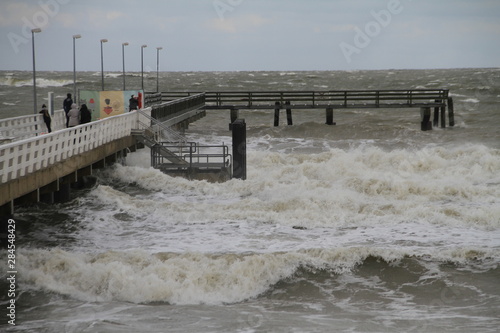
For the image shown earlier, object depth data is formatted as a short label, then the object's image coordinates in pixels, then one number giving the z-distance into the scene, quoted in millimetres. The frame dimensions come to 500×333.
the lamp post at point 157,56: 61138
